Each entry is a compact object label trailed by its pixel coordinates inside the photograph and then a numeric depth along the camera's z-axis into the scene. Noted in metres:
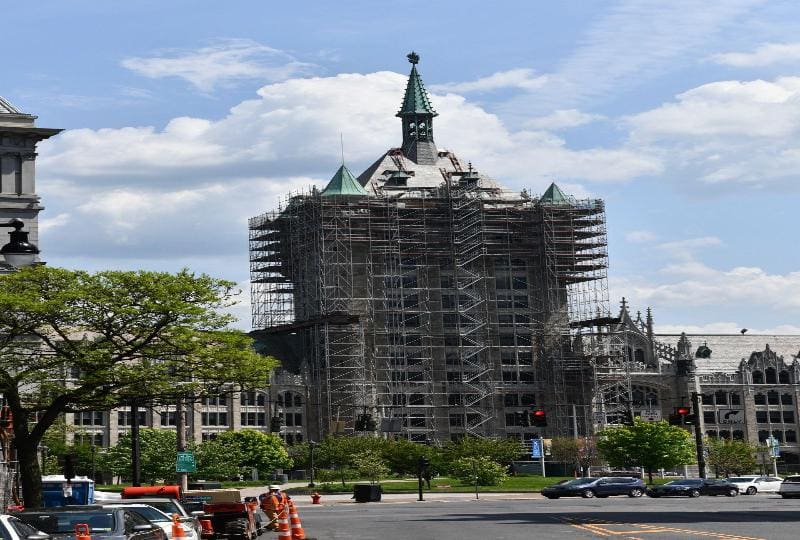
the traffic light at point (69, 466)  55.81
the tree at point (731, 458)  142.38
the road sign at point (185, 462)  79.56
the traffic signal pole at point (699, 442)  85.89
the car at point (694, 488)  84.44
